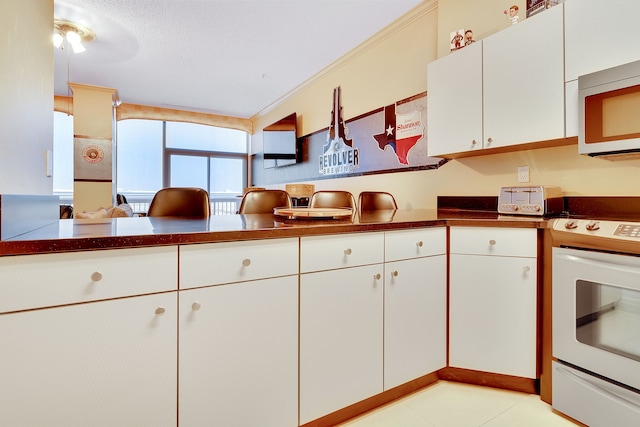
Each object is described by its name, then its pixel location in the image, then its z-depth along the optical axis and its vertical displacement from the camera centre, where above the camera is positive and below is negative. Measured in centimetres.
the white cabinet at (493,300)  165 -46
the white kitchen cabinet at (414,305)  154 -46
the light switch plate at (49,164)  145 +21
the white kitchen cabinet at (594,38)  156 +87
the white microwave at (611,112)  147 +47
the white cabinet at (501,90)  183 +78
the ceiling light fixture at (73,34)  338 +192
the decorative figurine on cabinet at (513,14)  208 +127
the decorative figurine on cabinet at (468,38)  233 +125
